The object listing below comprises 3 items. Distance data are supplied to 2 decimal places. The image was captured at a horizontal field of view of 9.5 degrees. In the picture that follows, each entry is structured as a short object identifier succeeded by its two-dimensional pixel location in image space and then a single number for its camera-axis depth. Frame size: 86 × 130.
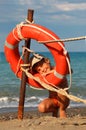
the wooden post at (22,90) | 7.52
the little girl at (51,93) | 7.53
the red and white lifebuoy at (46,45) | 7.23
